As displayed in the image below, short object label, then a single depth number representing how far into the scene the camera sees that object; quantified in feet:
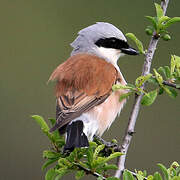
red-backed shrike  17.12
